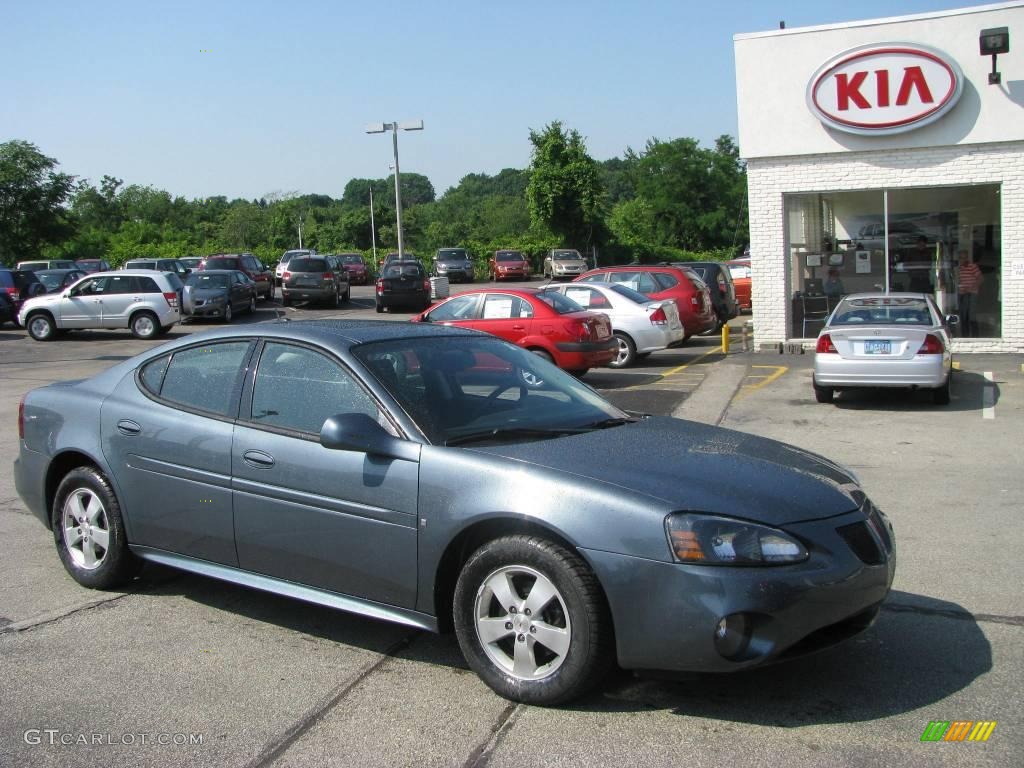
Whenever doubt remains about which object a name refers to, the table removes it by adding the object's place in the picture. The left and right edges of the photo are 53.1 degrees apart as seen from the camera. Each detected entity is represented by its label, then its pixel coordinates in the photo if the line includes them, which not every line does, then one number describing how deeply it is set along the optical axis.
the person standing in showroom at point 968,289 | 18.31
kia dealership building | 17.28
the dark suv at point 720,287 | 24.22
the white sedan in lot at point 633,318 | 18.14
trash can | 31.39
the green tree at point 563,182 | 57.78
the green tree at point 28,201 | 51.22
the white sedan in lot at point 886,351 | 12.34
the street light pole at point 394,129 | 40.12
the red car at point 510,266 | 51.25
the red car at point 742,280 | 31.00
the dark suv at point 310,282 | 35.19
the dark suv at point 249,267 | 37.72
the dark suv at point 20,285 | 29.91
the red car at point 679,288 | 20.72
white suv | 25.95
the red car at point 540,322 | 15.10
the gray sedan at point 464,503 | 3.86
